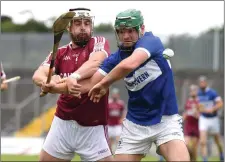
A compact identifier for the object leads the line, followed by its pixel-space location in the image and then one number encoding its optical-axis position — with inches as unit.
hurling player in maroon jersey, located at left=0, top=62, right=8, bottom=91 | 749.9
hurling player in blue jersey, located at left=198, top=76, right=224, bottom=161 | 1328.7
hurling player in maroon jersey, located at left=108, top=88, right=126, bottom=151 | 1612.9
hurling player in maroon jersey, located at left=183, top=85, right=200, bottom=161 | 1323.8
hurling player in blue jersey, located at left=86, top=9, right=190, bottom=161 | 546.3
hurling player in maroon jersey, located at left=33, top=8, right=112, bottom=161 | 603.5
